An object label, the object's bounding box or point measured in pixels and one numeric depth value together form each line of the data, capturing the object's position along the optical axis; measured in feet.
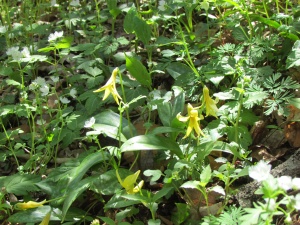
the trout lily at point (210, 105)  1.62
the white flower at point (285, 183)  0.98
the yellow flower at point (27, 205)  1.72
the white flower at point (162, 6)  2.52
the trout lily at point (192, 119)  1.53
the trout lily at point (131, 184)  1.51
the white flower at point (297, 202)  0.97
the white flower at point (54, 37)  2.19
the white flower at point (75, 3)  2.86
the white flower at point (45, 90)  2.11
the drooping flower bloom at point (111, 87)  1.65
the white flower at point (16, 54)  2.20
